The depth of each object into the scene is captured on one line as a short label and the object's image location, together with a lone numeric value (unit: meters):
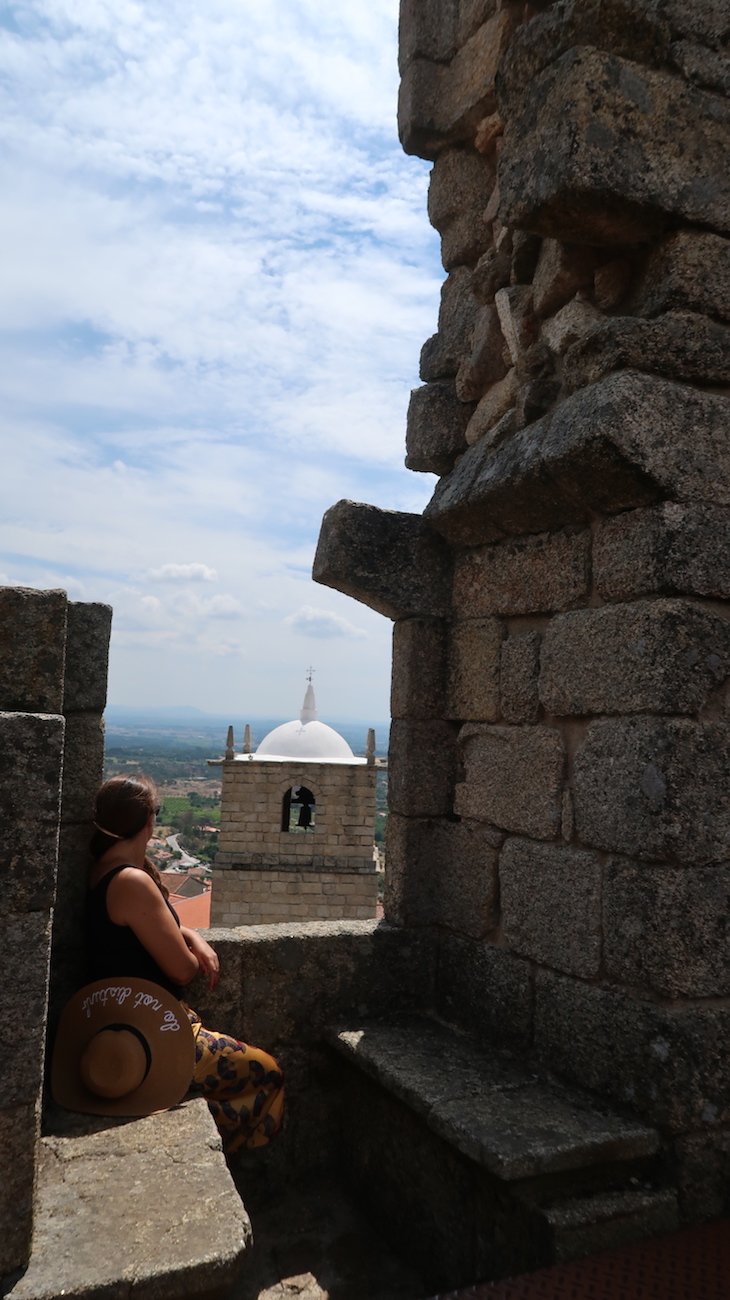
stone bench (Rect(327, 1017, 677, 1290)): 2.42
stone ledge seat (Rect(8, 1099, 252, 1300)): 1.88
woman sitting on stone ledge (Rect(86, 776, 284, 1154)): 2.74
